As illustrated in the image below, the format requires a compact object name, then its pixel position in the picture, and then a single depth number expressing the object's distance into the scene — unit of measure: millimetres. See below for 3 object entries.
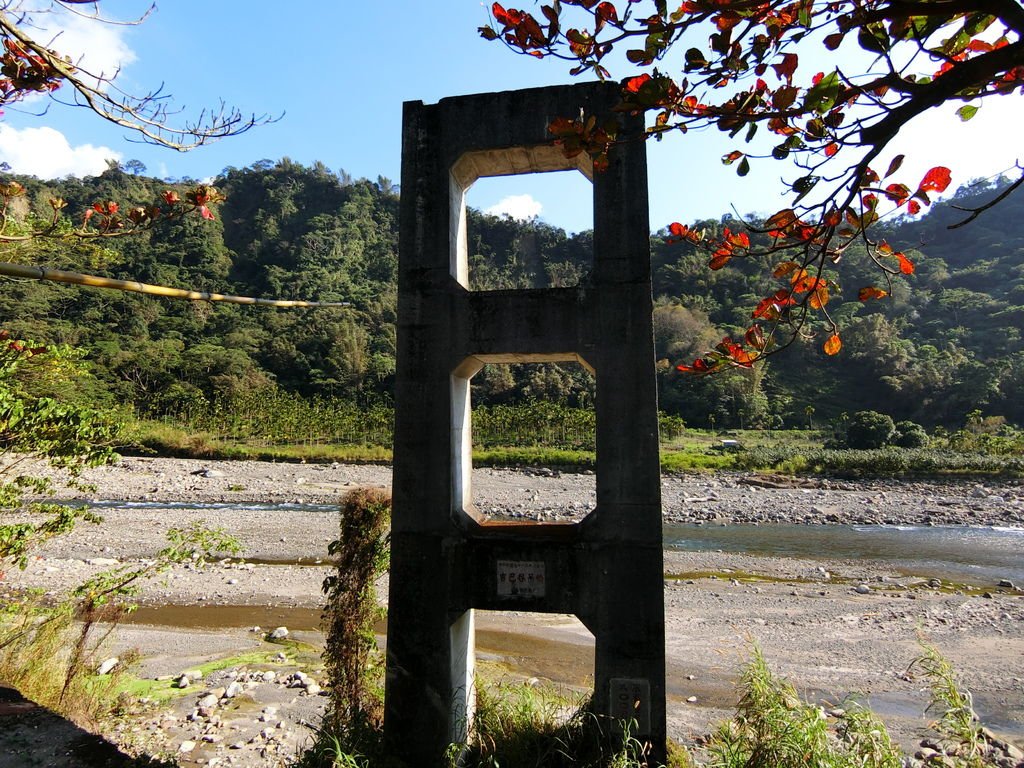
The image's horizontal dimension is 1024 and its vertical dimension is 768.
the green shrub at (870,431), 37812
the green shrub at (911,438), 37469
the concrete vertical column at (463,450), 4406
